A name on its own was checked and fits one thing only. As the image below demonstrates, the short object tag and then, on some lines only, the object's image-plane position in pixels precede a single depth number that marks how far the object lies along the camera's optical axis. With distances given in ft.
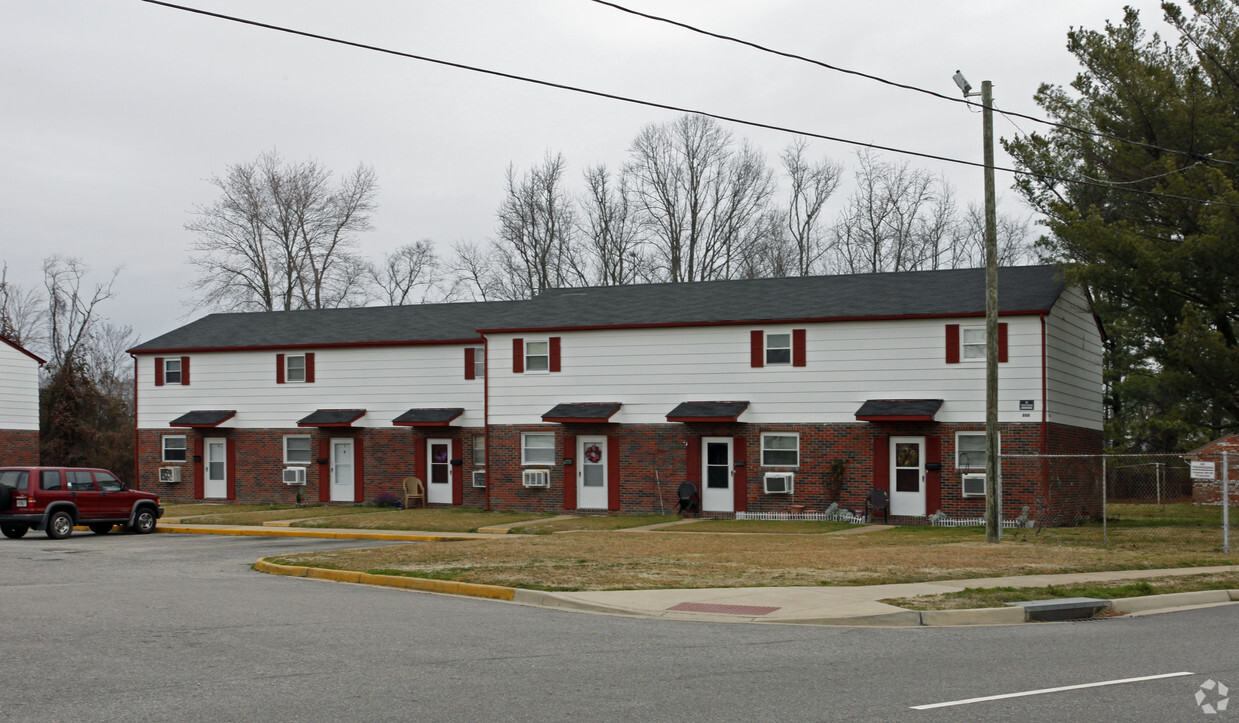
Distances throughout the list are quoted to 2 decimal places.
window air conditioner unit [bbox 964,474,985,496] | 95.71
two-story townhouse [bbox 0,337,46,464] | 144.87
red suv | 83.05
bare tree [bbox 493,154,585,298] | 203.41
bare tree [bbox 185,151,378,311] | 204.95
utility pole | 71.72
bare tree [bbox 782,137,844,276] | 208.44
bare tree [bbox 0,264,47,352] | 197.57
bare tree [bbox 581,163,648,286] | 200.75
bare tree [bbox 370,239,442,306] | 226.07
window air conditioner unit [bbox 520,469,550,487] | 110.63
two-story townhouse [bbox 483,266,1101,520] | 96.89
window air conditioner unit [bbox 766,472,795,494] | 101.45
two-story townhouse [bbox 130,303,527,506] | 121.19
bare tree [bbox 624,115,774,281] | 196.95
